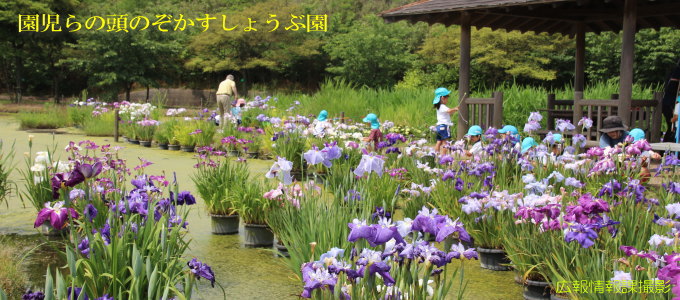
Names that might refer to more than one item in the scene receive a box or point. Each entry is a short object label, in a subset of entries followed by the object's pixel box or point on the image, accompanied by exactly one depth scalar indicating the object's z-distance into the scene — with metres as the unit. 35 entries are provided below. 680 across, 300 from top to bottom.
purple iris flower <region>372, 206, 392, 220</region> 2.72
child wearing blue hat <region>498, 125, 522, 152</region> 5.12
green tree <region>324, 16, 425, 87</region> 26.64
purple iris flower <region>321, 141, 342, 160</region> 3.38
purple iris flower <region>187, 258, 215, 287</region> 2.16
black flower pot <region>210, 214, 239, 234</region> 4.77
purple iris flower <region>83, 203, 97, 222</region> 2.69
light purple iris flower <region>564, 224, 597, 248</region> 2.45
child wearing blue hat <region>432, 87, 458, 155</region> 7.68
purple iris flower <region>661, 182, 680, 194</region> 3.39
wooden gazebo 7.51
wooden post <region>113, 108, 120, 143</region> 11.77
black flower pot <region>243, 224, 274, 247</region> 4.41
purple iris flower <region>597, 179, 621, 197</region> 3.30
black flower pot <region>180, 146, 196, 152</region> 10.39
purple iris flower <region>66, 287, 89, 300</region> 2.17
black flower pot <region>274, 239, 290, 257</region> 4.08
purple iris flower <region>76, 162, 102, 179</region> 2.45
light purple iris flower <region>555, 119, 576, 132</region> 4.96
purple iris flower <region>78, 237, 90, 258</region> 2.61
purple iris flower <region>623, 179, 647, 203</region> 3.44
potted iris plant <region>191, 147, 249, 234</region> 4.76
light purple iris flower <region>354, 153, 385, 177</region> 2.99
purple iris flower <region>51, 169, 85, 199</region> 2.48
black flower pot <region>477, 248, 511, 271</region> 3.88
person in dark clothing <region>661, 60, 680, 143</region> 8.62
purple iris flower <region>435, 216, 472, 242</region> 1.99
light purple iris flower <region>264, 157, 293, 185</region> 3.31
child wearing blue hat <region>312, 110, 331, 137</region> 6.97
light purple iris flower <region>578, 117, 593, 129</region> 5.09
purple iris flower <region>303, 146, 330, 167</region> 3.29
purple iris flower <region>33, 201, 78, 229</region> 2.54
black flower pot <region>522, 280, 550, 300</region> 3.26
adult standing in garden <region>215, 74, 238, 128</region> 12.54
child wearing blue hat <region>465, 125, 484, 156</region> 5.38
